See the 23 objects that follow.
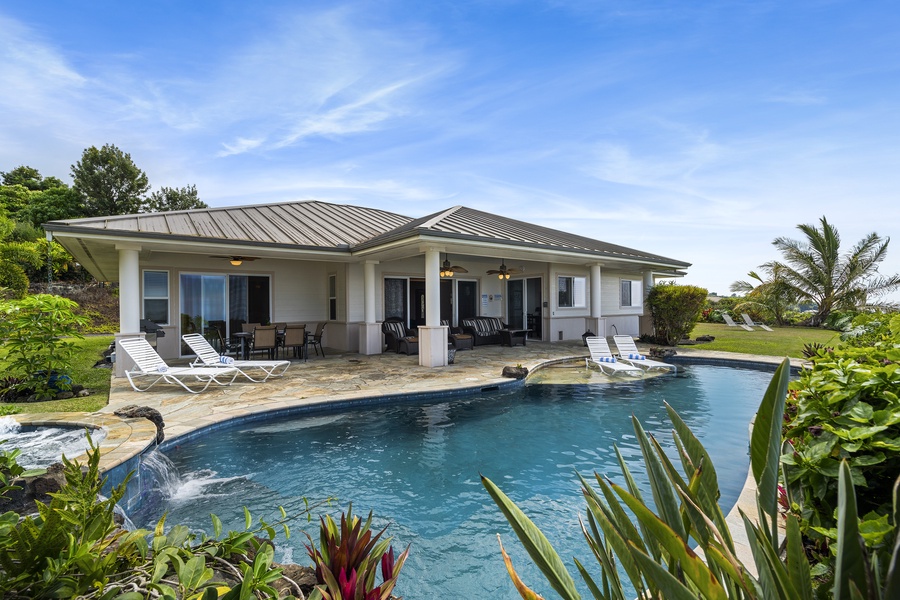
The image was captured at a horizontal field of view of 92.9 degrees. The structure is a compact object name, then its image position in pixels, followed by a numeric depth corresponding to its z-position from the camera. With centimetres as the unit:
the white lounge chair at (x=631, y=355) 1091
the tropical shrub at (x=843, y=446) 163
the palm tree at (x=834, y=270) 2192
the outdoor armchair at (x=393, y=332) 1330
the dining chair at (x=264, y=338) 1077
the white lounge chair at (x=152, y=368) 795
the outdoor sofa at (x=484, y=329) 1498
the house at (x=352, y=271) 987
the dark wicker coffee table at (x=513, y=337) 1479
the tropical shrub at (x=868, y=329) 442
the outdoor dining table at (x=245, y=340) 1112
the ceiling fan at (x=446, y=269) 1141
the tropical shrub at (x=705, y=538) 75
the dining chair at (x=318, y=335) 1286
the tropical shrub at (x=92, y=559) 148
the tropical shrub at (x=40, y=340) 720
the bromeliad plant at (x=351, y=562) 182
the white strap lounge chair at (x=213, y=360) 893
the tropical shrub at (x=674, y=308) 1530
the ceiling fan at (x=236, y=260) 1107
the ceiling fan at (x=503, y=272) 1353
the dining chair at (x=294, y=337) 1138
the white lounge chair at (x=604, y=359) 1040
